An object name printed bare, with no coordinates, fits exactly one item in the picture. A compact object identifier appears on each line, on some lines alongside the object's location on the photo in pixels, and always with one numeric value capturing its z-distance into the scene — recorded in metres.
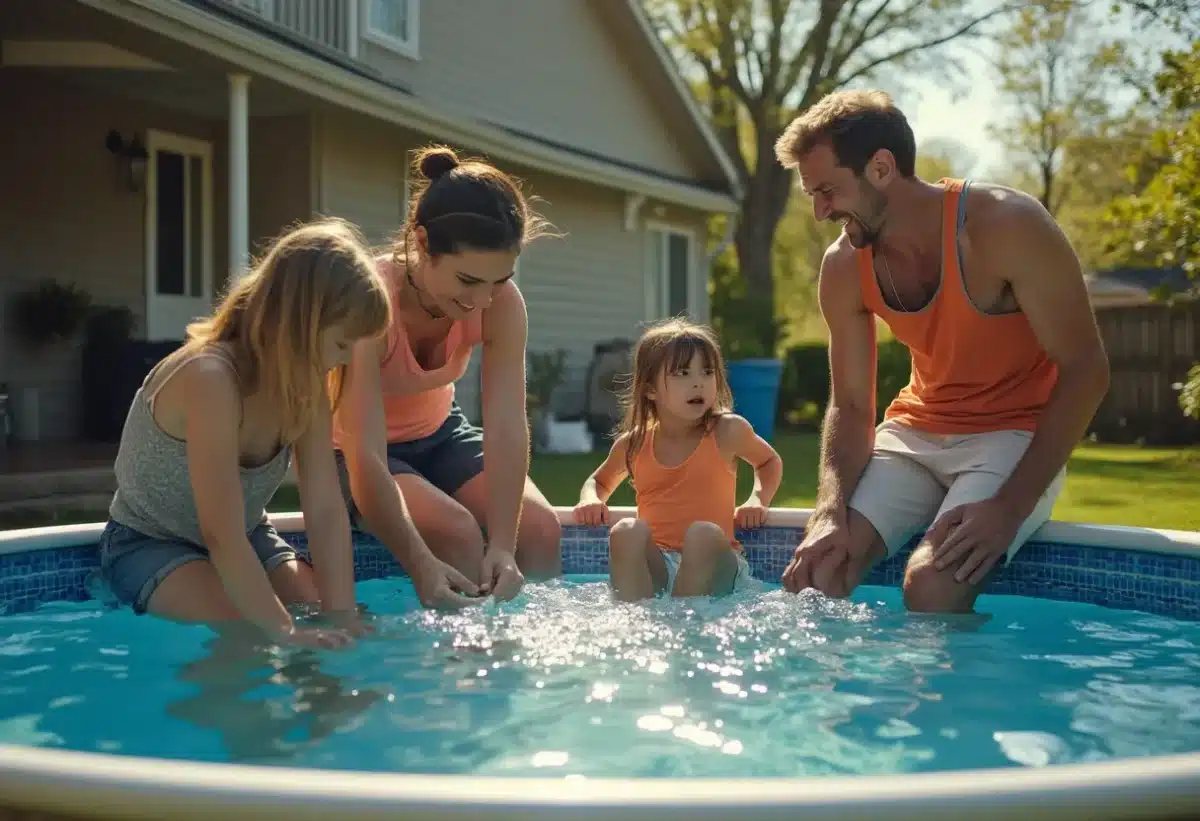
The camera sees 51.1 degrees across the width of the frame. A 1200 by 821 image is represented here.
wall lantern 9.87
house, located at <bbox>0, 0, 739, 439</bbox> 8.70
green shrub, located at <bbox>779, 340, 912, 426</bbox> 18.36
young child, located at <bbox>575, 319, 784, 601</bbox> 4.13
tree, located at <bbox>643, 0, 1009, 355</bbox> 25.69
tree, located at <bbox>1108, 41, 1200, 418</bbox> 11.06
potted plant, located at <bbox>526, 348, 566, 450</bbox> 12.72
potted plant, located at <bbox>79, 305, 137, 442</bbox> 9.34
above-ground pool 1.45
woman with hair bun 3.29
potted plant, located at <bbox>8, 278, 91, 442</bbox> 9.25
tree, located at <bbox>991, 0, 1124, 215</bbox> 32.53
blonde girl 2.95
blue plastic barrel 13.98
